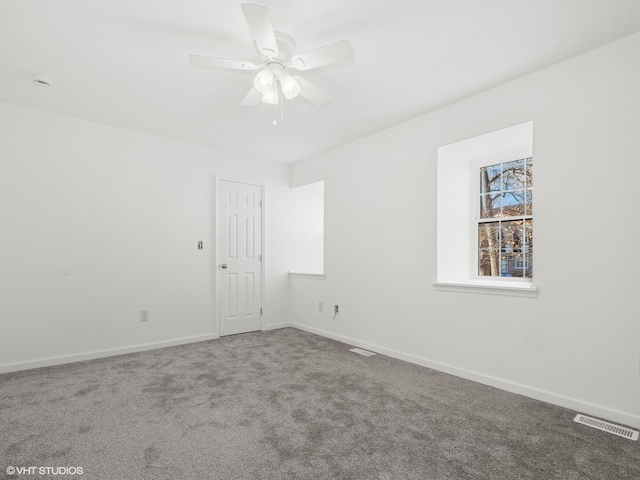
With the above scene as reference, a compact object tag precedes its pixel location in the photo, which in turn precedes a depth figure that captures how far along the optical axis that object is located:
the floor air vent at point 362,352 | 3.64
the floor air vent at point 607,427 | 1.99
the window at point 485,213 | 3.08
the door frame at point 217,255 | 4.36
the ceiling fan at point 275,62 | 1.75
